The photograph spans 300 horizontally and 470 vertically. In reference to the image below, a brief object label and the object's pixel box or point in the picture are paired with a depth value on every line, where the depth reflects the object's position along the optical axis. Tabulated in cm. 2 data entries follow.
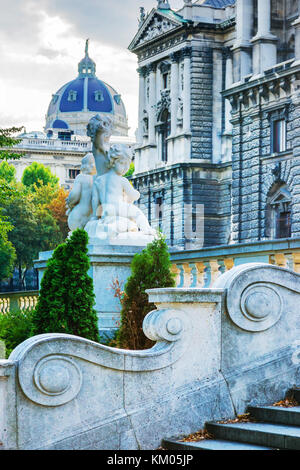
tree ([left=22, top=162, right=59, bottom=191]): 10625
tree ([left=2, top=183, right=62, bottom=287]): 7569
